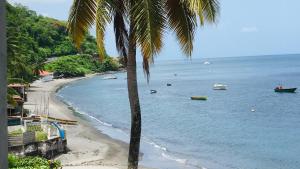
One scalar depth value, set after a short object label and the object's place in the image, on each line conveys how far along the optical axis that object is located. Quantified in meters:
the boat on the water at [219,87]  121.56
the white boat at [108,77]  175.81
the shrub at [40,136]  34.38
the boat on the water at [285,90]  102.61
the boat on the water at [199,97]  96.16
